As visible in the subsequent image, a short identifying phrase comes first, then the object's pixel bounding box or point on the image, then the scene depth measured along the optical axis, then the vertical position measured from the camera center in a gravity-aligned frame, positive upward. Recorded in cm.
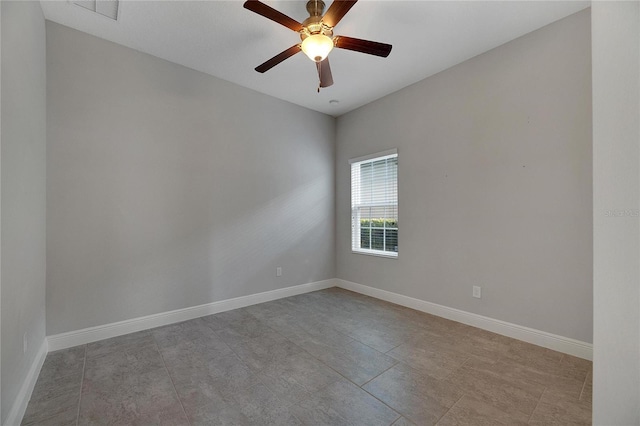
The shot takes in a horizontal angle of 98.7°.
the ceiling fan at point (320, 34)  188 +135
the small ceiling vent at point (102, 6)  225 +172
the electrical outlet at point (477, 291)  289 -85
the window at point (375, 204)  386 +11
